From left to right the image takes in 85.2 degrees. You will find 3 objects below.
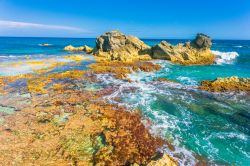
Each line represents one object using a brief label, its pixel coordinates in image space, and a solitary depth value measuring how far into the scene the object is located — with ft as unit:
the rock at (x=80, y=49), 180.45
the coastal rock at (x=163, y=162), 25.38
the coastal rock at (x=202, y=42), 156.16
